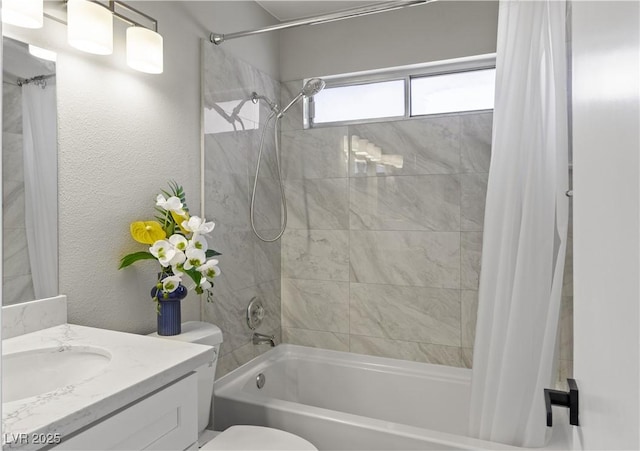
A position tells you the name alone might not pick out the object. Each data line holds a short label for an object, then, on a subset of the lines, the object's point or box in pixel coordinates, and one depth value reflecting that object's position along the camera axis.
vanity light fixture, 1.37
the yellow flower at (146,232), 1.61
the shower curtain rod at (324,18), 1.86
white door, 0.37
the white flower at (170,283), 1.56
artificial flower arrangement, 1.57
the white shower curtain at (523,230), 1.61
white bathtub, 1.72
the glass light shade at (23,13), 1.22
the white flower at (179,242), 1.58
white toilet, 1.61
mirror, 1.27
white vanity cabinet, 0.82
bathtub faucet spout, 2.49
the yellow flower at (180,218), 1.67
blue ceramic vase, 1.64
